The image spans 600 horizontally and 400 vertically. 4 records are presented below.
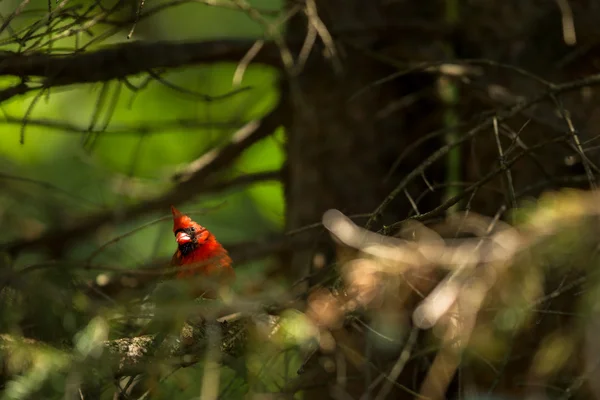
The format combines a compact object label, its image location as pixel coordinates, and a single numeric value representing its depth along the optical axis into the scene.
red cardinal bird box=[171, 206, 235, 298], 7.44
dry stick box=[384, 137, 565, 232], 4.60
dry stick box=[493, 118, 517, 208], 4.91
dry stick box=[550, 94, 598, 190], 4.90
